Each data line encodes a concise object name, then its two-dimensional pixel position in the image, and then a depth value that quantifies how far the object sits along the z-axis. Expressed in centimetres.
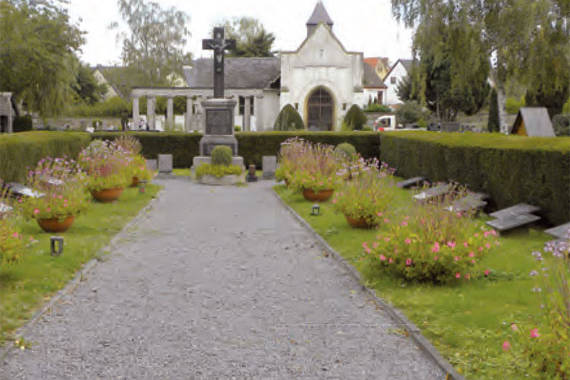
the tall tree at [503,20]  2255
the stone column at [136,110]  3962
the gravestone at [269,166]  2147
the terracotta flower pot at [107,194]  1375
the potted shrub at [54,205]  966
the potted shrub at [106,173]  1359
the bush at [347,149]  2049
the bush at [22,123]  3756
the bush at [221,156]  1973
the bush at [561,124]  2933
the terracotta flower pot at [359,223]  1042
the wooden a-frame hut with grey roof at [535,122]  1745
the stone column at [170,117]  3427
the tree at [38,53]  3034
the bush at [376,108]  5538
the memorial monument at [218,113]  2138
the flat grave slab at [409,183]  1652
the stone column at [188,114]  4163
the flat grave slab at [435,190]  1359
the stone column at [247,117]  4231
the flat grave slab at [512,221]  965
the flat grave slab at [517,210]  1009
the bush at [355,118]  3600
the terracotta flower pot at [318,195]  1436
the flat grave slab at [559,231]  845
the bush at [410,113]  5281
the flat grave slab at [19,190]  1173
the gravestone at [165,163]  2228
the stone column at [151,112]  4062
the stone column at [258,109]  4195
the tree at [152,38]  5500
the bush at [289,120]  3456
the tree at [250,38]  6300
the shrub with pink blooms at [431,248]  680
